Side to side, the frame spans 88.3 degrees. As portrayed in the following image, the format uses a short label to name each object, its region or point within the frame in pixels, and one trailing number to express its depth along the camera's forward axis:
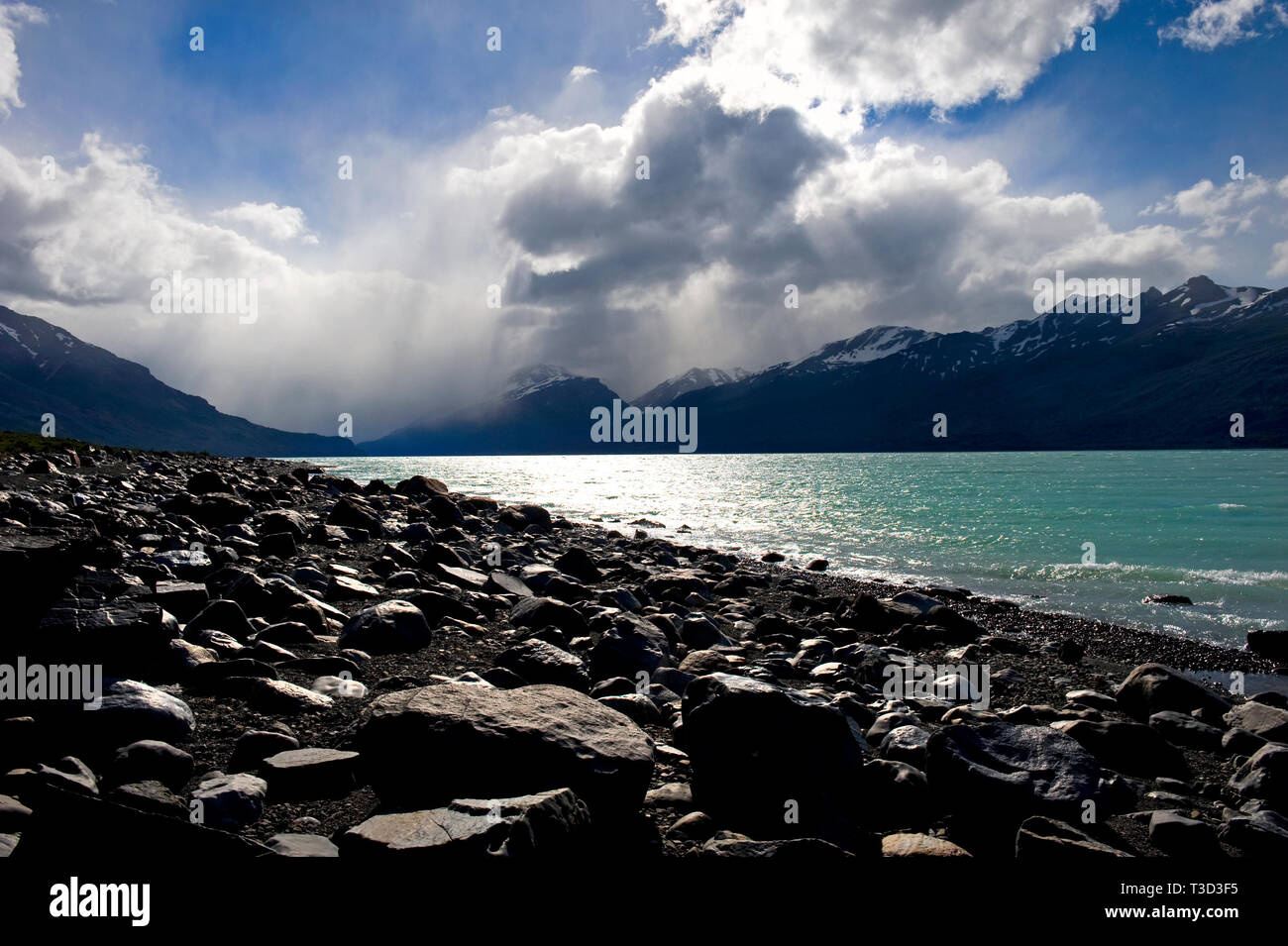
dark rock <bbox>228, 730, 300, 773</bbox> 4.75
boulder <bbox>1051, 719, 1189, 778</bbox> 6.68
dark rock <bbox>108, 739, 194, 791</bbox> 4.34
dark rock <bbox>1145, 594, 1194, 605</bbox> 19.08
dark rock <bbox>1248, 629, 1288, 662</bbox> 13.60
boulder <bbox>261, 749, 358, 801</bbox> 4.43
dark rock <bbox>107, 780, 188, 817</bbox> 3.93
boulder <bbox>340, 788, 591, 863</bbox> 3.46
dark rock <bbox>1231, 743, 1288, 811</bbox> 6.05
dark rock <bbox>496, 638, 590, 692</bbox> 7.25
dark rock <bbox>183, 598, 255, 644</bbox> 7.48
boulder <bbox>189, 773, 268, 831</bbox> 3.99
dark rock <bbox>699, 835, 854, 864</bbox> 4.03
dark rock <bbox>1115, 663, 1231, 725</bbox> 8.60
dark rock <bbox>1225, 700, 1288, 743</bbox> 7.66
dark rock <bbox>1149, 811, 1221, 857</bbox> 4.96
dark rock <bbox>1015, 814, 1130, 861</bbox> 4.40
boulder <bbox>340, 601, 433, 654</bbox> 8.04
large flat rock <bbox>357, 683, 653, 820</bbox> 4.18
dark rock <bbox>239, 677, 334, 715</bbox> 5.76
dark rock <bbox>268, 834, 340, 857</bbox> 3.60
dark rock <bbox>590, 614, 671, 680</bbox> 8.05
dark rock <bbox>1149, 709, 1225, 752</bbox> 7.54
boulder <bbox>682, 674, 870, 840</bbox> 4.67
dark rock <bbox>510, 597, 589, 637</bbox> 10.30
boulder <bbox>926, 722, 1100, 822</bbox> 4.98
